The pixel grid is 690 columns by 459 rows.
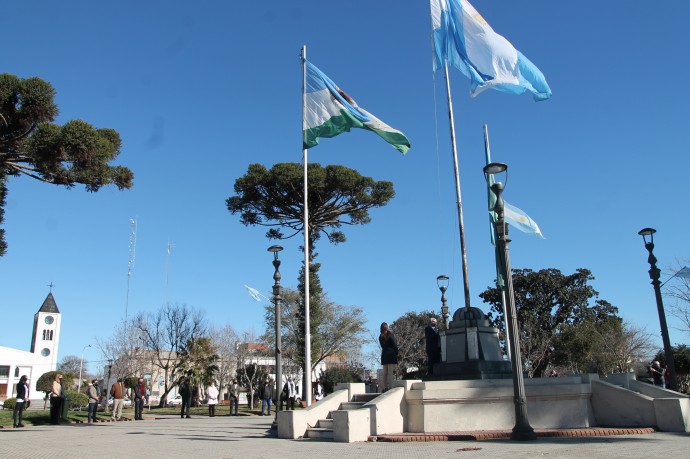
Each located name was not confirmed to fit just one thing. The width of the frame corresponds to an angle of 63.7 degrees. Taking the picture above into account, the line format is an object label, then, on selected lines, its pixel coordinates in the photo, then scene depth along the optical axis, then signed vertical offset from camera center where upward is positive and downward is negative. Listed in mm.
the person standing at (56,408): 17172 -773
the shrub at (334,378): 32938 -107
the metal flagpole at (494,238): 17078 +4066
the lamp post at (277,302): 14109 +1904
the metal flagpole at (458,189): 14664 +5043
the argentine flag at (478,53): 13906 +7989
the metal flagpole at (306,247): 15344 +3567
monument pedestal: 12008 +466
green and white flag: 14227 +6808
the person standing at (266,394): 23125 -668
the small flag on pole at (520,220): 16203 +4364
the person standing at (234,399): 24250 -875
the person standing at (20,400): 15383 -459
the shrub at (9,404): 32188 -1182
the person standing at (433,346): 13570 +656
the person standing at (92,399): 17702 -547
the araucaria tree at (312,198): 32062 +10198
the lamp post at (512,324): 8812 +779
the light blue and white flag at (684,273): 15227 +2527
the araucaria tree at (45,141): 13531 +5816
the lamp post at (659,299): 13205 +1657
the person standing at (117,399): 19089 -611
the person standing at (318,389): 35250 -786
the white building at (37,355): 80438 +4183
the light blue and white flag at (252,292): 18375 +2749
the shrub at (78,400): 29531 -925
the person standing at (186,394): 21994 -563
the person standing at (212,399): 22609 -800
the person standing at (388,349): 12789 +582
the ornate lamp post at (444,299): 20062 +2605
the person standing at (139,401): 20109 -722
